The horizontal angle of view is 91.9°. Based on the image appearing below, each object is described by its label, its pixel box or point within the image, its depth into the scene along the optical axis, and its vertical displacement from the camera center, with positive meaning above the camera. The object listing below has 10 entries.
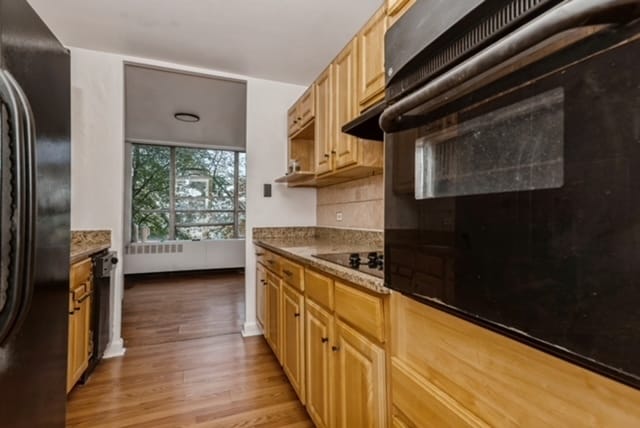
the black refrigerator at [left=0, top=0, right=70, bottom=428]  0.65 -0.01
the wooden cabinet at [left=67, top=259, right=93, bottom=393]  1.74 -0.64
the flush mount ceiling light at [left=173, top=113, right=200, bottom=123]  4.22 +1.37
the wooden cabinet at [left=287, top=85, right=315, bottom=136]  2.34 +0.86
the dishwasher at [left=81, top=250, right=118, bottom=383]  2.10 -0.67
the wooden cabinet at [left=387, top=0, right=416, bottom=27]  0.93 +0.65
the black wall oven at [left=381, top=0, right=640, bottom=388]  0.37 +0.06
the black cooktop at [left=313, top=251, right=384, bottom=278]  1.18 -0.21
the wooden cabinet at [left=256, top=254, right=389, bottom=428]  1.02 -0.57
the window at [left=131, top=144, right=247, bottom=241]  5.55 +0.41
